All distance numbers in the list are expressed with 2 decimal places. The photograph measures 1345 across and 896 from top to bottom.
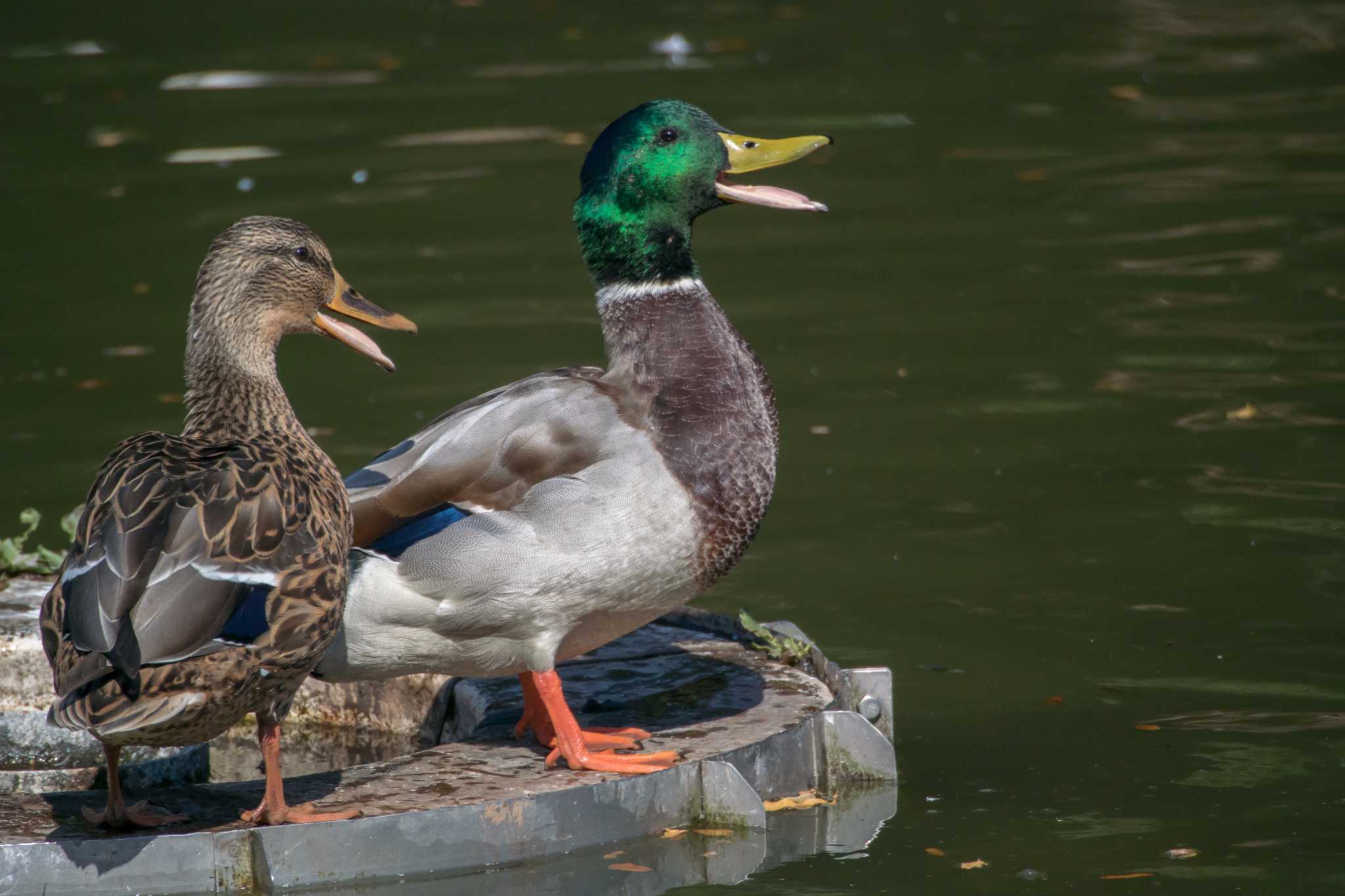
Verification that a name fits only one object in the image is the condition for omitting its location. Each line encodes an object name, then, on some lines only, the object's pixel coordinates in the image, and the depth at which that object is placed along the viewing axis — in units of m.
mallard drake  10.23
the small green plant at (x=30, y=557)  13.30
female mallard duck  8.62
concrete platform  9.48
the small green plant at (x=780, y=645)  11.86
